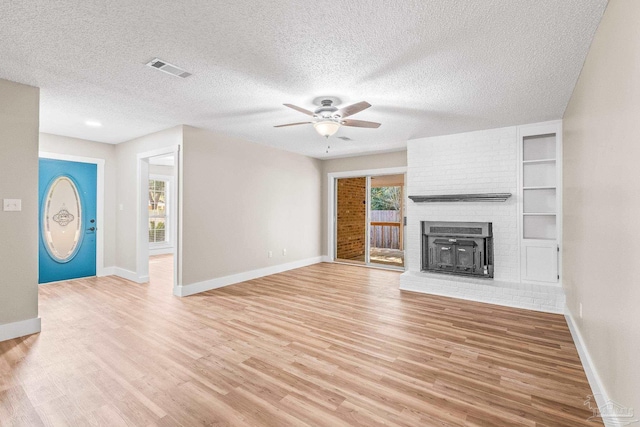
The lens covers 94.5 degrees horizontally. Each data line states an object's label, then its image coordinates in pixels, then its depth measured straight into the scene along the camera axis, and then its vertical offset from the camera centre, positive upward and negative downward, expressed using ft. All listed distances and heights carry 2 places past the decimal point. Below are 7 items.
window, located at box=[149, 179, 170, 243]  27.35 +0.29
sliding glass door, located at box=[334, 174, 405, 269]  24.48 -0.52
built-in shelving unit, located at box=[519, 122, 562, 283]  13.75 +0.79
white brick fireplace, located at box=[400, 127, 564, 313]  13.83 +0.56
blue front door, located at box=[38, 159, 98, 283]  16.37 -0.36
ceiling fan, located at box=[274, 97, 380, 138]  10.75 +3.57
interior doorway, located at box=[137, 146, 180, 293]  14.91 -0.28
